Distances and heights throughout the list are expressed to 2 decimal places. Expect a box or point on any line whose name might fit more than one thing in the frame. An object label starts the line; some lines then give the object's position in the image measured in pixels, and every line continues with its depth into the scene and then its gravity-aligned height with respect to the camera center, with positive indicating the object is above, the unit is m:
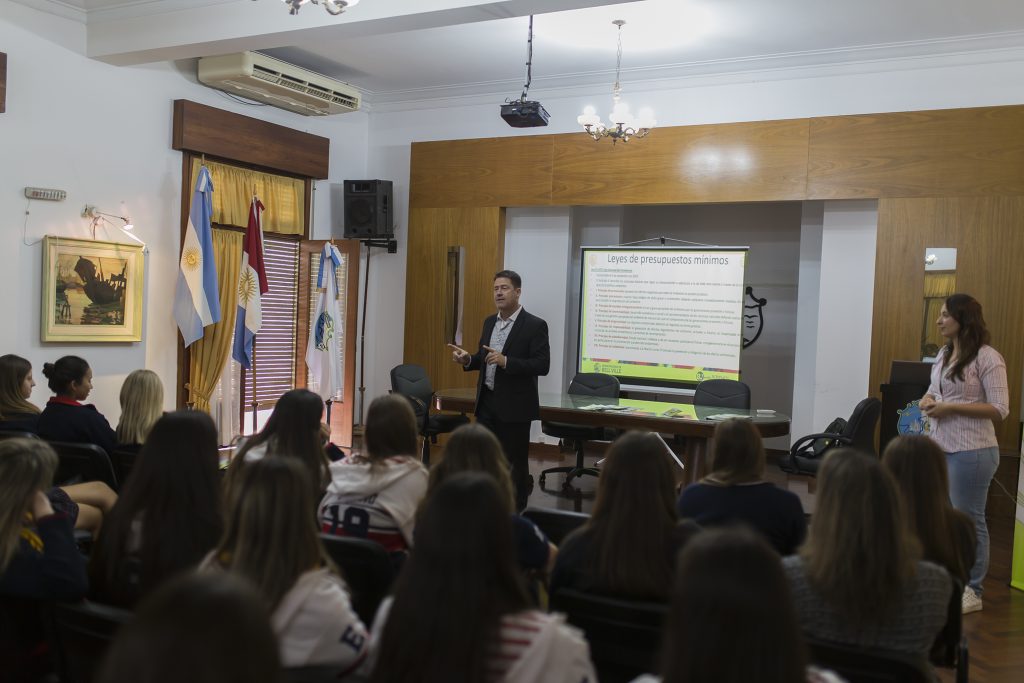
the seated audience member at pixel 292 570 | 1.58 -0.52
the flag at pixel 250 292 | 6.73 +0.01
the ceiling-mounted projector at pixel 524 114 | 6.23 +1.42
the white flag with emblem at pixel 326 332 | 7.32 -0.30
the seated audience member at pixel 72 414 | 3.78 -0.58
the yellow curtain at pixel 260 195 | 7.00 +0.85
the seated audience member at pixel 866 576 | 1.76 -0.54
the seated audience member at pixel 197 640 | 0.84 -0.36
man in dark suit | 4.76 -0.38
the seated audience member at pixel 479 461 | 2.30 -0.45
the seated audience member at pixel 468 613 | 1.29 -0.48
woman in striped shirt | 3.83 -0.38
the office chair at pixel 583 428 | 6.25 -0.90
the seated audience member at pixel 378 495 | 2.54 -0.59
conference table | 5.02 -0.65
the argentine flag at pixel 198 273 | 6.49 +0.15
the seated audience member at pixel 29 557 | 1.89 -0.62
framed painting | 5.76 -0.03
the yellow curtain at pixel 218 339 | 6.84 -0.38
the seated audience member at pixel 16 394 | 3.90 -0.52
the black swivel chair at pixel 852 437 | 5.13 -0.72
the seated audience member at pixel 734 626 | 1.04 -0.39
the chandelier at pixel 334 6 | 4.23 +1.52
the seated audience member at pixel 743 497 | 2.44 -0.53
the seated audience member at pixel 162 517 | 1.99 -0.54
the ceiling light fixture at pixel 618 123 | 6.17 +1.38
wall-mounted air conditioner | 6.54 +1.72
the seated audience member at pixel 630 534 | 1.92 -0.52
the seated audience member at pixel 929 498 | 2.36 -0.49
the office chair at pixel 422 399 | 6.59 -0.78
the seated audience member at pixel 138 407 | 3.78 -0.53
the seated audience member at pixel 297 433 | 2.81 -0.46
